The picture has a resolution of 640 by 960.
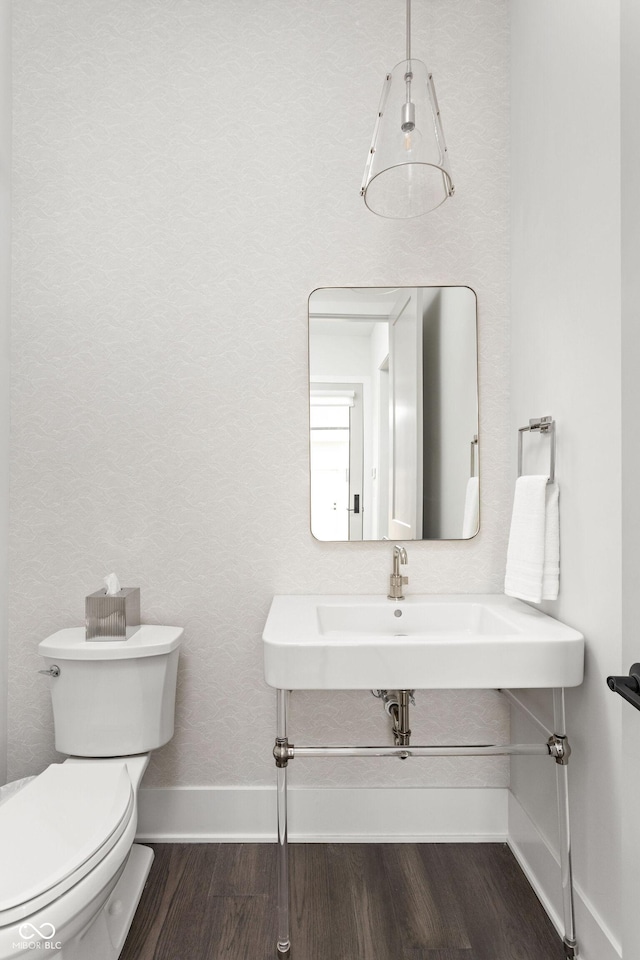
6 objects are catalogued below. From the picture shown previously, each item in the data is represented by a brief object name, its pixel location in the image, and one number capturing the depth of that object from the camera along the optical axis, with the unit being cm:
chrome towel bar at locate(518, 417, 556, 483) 152
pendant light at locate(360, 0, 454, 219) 145
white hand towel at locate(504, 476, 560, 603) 150
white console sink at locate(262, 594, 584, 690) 134
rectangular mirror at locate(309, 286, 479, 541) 188
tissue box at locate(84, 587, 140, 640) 167
